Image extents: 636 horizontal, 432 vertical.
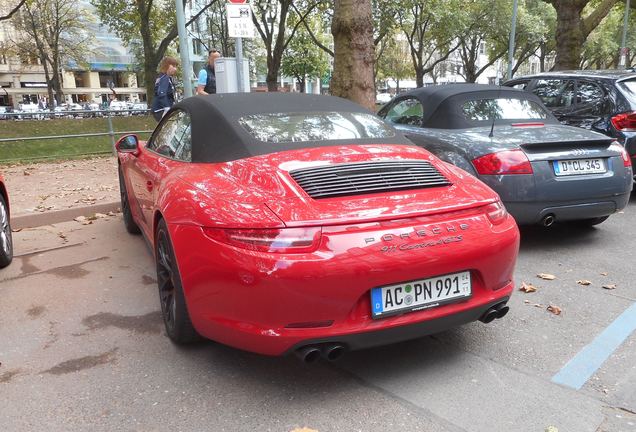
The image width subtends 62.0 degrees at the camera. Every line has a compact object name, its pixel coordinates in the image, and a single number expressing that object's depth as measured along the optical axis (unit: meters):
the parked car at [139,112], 12.09
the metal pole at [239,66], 7.65
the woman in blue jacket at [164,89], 8.32
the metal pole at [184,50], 8.77
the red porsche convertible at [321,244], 2.28
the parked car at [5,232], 4.50
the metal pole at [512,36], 26.33
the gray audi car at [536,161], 4.41
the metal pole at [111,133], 10.76
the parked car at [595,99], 6.11
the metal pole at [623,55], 26.21
